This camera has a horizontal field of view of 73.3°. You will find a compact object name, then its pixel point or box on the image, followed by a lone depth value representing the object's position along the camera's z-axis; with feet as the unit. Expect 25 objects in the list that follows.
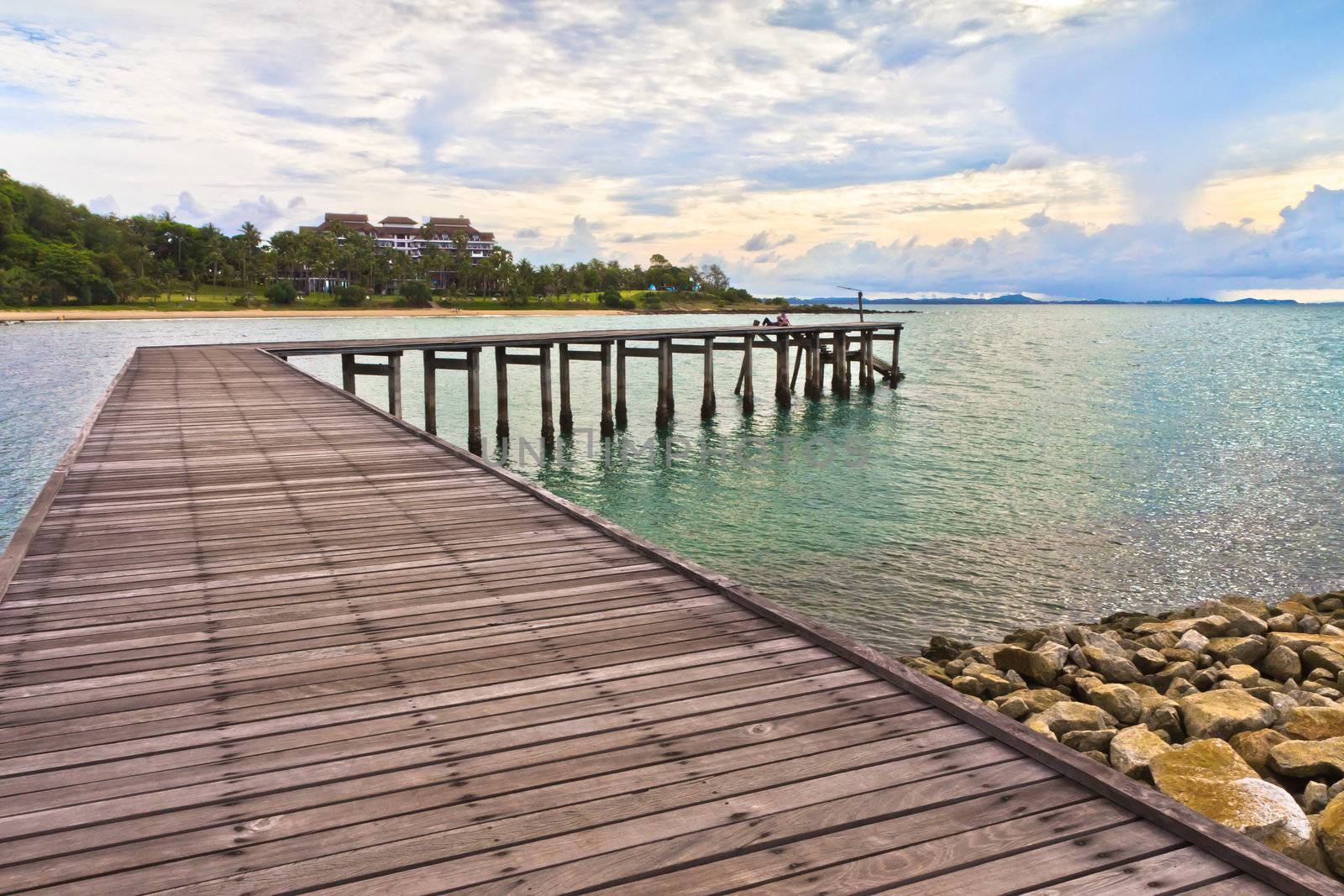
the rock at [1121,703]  20.54
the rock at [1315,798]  14.93
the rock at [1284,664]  24.41
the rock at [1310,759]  16.11
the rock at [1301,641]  25.52
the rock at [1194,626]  27.48
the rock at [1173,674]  23.20
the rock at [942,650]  27.09
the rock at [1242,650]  25.02
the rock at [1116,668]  23.58
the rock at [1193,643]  25.67
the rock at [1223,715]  19.06
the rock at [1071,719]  18.83
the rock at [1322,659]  24.08
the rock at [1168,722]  19.74
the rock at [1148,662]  24.44
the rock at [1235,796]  12.86
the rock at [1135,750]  16.39
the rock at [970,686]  22.35
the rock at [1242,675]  22.90
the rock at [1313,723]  18.28
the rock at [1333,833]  12.45
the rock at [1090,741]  17.88
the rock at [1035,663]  23.84
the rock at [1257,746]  17.42
